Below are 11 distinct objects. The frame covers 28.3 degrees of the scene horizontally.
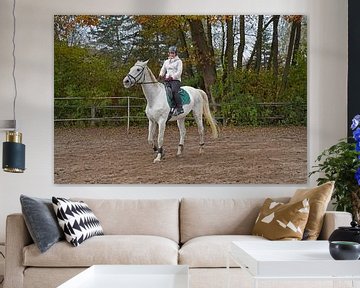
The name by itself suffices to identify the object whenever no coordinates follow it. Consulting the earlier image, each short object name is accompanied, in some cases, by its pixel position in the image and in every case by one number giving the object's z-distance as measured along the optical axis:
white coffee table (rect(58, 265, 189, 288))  3.41
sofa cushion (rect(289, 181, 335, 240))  4.88
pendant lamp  4.68
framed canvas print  6.07
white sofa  4.63
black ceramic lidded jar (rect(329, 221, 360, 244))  3.78
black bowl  3.53
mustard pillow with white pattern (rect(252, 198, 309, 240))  4.82
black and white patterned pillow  4.69
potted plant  5.49
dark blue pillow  4.64
